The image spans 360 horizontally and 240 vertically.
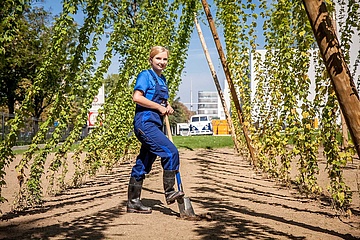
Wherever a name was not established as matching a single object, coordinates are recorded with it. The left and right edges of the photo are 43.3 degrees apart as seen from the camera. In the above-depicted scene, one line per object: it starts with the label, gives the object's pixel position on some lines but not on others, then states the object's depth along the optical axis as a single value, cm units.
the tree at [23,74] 3012
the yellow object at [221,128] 5181
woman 480
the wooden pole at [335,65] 289
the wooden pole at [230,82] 866
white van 5041
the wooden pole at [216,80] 1253
